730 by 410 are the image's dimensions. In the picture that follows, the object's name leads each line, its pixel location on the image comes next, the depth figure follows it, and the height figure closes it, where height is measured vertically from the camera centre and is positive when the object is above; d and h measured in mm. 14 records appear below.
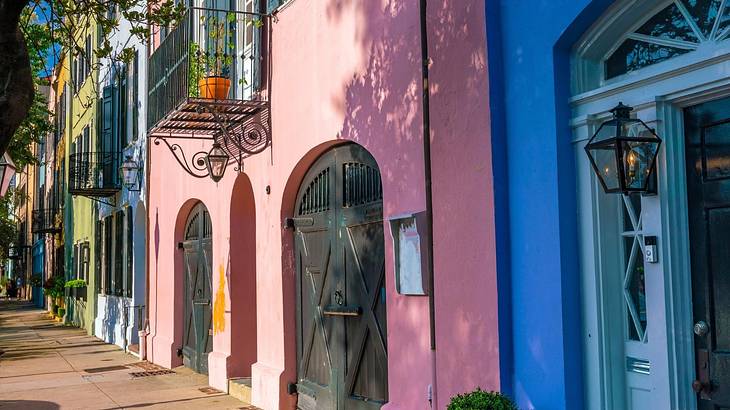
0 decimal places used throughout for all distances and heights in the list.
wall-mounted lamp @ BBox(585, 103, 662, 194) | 4582 +599
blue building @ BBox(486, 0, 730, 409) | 4508 +299
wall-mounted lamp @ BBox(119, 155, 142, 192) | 16844 +1999
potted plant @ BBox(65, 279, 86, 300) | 24359 -476
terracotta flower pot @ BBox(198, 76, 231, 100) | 10492 +2304
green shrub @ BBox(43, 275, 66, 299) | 28531 -473
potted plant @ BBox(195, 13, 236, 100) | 10430 +2630
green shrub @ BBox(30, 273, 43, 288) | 37331 -330
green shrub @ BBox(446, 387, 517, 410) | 5172 -872
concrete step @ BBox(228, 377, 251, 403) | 10691 -1581
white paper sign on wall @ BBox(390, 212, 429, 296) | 6586 +88
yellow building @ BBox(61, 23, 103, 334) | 21373 +2099
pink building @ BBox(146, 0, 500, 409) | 6184 +670
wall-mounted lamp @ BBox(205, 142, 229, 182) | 11320 +1500
